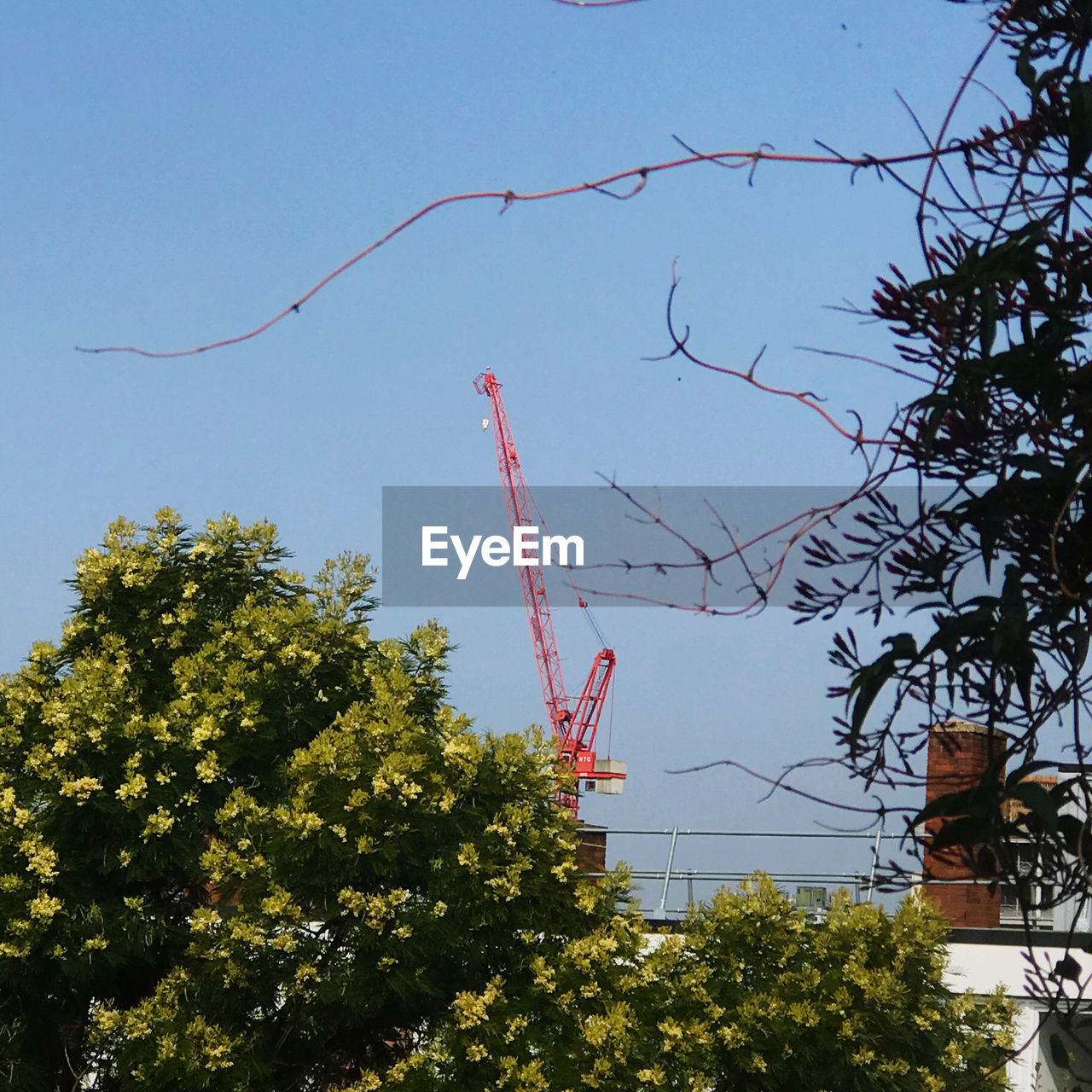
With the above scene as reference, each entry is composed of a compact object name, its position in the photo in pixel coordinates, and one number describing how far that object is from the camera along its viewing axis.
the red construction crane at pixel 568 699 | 81.19
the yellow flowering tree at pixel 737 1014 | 15.51
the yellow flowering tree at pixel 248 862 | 15.77
